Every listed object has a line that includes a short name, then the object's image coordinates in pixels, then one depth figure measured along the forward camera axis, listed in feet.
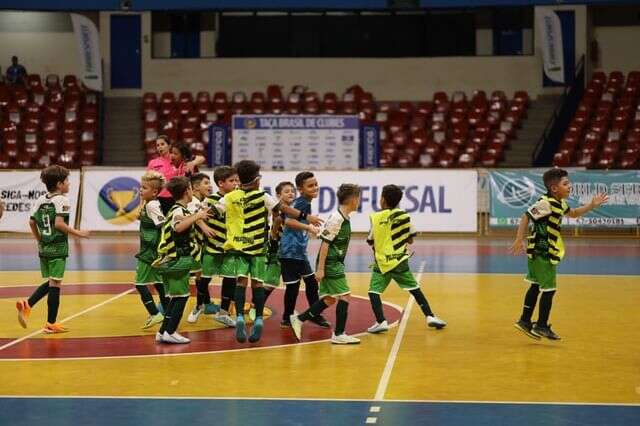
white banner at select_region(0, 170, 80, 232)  92.99
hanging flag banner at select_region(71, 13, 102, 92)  119.14
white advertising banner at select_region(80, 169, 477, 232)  90.58
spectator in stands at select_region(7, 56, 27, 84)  122.01
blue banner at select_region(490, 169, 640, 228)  89.56
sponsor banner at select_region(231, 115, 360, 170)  95.96
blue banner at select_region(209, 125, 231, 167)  99.09
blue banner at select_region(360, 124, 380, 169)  97.91
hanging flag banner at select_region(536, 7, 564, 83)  115.65
